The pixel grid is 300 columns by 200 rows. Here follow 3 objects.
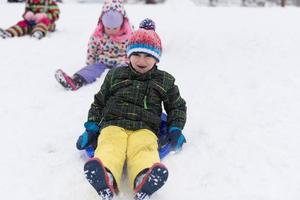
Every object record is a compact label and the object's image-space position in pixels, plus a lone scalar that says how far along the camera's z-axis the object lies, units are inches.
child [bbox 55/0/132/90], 207.8
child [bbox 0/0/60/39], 283.3
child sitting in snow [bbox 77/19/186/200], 104.7
